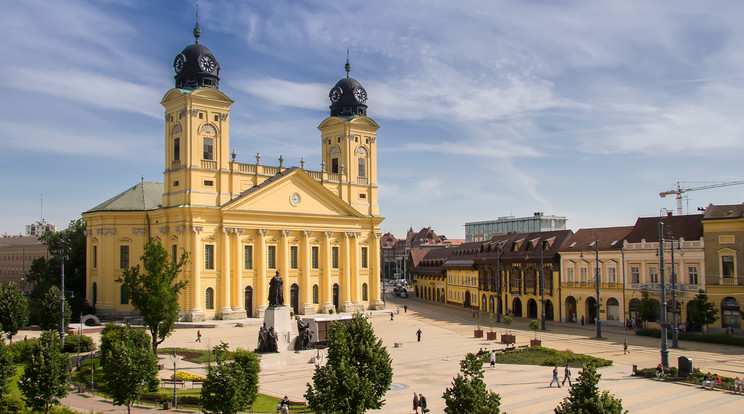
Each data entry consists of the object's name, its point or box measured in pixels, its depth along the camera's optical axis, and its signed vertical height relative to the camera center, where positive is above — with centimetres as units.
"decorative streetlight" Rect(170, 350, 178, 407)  2875 -681
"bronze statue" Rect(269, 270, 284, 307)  4069 -277
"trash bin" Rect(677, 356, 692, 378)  3319 -659
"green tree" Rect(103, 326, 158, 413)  2584 -496
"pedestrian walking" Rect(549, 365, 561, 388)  3173 -690
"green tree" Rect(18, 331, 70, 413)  2564 -520
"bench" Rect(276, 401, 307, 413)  2773 -700
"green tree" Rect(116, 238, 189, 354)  3969 -258
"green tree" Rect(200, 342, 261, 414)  2305 -516
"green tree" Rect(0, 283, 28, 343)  4378 -387
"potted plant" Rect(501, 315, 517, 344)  4671 -694
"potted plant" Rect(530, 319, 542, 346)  4474 -647
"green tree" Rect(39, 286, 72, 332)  4497 -419
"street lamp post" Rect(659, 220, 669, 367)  3272 -424
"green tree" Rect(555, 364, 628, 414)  1799 -456
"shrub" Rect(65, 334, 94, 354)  4206 -606
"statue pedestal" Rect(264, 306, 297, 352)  3981 -468
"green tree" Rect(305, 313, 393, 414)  2211 -453
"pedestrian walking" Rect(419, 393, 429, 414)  2593 -654
